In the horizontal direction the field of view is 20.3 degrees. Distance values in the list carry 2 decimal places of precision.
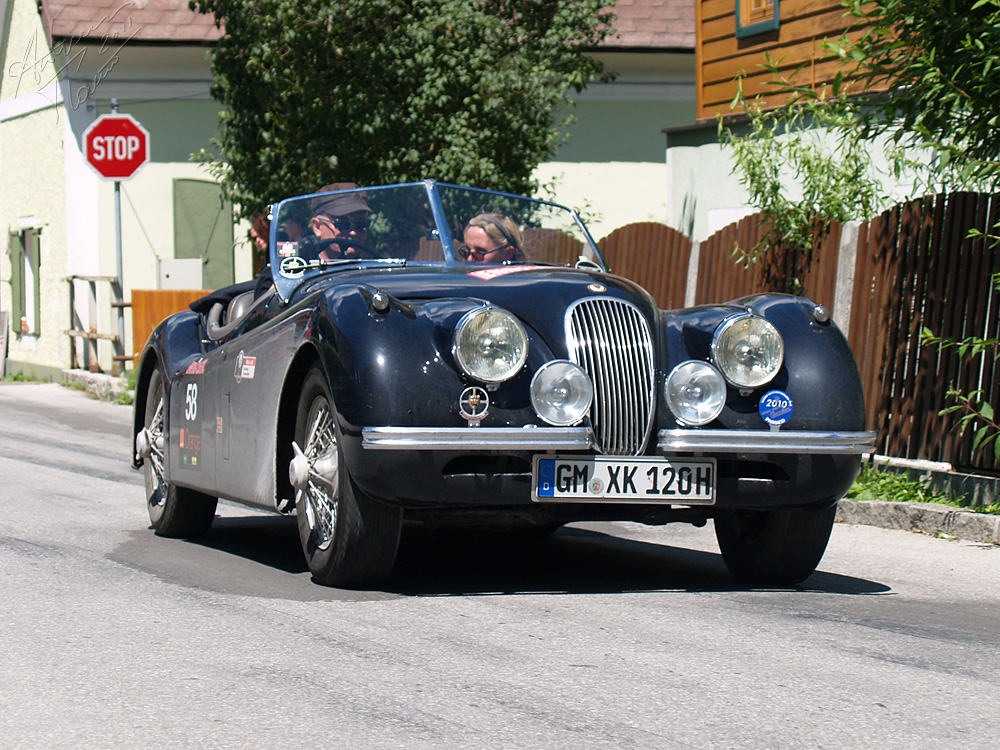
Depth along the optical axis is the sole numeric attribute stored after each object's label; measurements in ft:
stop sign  125.85
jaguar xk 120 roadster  32.38
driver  41.61
